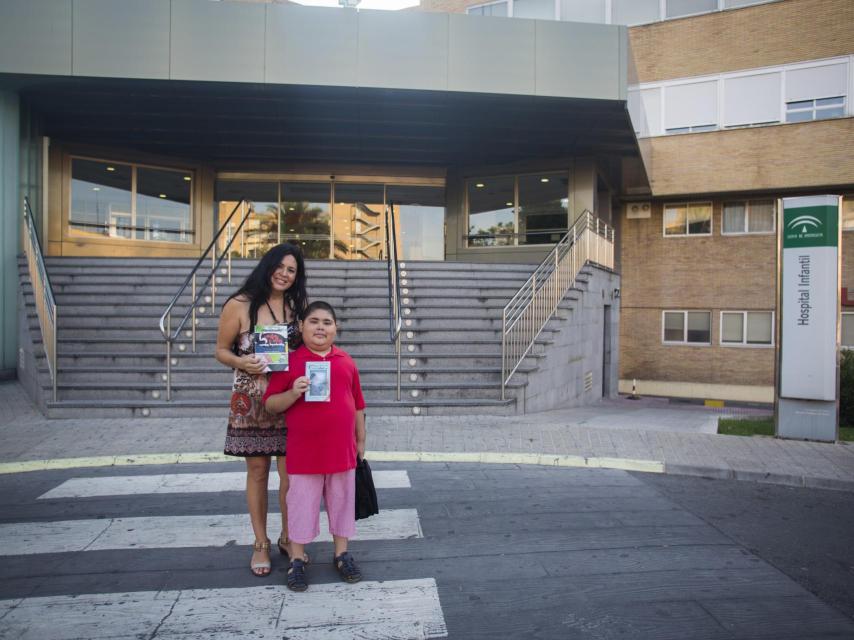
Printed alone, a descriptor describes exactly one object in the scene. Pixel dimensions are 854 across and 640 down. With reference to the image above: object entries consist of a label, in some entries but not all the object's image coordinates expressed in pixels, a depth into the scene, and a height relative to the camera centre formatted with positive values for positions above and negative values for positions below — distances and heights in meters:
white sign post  8.25 -0.05
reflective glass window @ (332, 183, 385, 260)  18.92 +2.96
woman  3.87 -0.40
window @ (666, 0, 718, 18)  19.31 +9.79
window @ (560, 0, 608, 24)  20.61 +10.31
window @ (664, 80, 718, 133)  19.31 +6.64
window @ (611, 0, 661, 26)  20.00 +9.97
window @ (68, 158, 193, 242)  16.16 +3.05
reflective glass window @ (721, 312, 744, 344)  19.41 -0.30
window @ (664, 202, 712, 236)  19.86 +3.20
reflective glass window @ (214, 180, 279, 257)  18.59 +3.10
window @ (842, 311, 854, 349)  18.42 -0.29
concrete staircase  9.09 -0.40
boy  3.67 -0.75
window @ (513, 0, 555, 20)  21.23 +10.60
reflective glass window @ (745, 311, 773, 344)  19.14 -0.26
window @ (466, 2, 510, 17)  22.31 +11.28
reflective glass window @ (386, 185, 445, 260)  19.08 +2.96
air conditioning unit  20.31 +3.56
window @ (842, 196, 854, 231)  18.30 +3.13
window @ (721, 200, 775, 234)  19.34 +3.21
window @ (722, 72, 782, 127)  18.58 +6.67
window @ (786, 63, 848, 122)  17.78 +6.61
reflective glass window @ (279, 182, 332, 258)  18.80 +2.99
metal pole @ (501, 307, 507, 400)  9.43 -0.44
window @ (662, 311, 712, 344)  19.78 -0.30
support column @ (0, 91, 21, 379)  11.78 +1.68
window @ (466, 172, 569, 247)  17.34 +3.09
